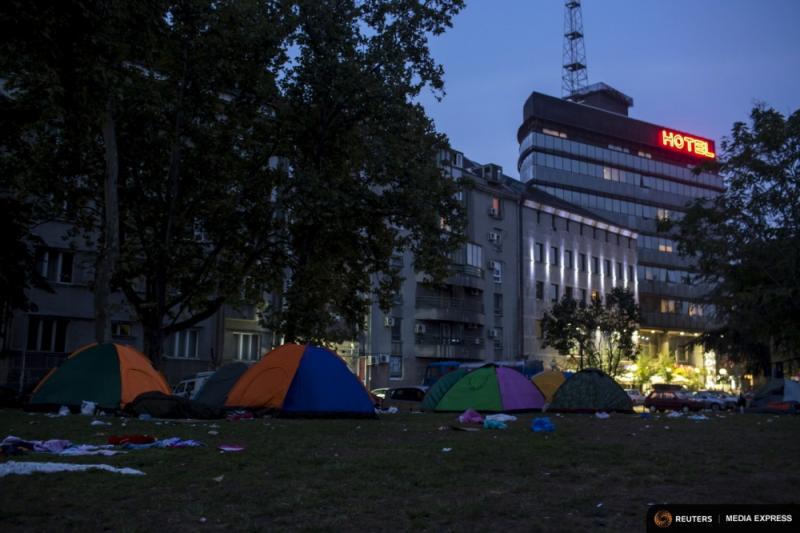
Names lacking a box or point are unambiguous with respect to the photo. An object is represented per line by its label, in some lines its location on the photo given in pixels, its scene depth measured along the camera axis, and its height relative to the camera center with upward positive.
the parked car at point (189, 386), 26.20 -0.45
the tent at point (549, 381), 33.78 -0.12
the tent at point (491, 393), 26.19 -0.53
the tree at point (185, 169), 23.13 +6.34
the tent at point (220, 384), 19.62 -0.29
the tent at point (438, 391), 27.39 -0.52
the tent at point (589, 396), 26.56 -0.60
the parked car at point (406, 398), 33.04 -0.96
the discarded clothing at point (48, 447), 8.88 -0.92
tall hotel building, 81.31 +21.83
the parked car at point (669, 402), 43.88 -1.24
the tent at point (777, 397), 34.41 -0.73
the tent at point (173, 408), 16.09 -0.74
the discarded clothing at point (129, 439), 10.26 -0.90
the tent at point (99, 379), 18.16 -0.19
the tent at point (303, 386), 18.02 -0.28
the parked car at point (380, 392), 40.03 -0.86
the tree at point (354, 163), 24.21 +7.00
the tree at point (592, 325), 59.47 +4.15
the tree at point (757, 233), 22.95 +4.79
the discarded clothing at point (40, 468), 7.31 -0.94
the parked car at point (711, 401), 45.34 -1.21
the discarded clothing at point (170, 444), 9.94 -0.93
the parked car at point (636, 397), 53.33 -1.22
